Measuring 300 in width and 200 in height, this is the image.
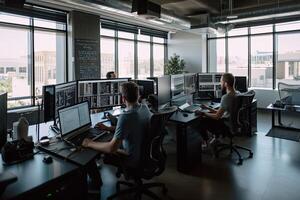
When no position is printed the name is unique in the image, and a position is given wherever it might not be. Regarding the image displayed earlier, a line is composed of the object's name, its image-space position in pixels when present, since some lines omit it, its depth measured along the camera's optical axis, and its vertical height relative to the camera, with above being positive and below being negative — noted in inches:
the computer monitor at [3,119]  73.5 -8.5
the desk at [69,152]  75.7 -20.1
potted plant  352.8 +32.7
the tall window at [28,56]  205.0 +29.8
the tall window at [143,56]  343.9 +46.9
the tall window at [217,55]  354.3 +48.1
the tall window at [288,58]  302.5 +37.5
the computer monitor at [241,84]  215.8 +4.7
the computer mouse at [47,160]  73.7 -20.5
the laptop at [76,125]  92.0 -13.9
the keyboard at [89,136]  93.2 -18.3
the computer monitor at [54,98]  101.3 -3.4
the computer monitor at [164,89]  150.0 +0.3
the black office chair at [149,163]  93.0 -27.8
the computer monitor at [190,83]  181.9 +5.1
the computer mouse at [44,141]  88.9 -18.3
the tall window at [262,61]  318.7 +36.7
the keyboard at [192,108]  161.9 -12.2
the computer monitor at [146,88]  153.1 +1.0
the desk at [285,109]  194.2 -15.1
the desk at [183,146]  135.7 -30.3
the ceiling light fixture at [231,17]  223.1 +64.3
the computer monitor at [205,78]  200.7 +9.1
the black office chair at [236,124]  148.9 -21.1
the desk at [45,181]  57.6 -22.2
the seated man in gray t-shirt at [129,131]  86.8 -14.6
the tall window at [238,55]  336.2 +45.7
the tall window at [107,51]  284.2 +44.5
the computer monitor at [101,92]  124.3 -1.2
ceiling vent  169.5 +55.1
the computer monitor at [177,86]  162.6 +2.5
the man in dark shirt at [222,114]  147.4 -14.1
